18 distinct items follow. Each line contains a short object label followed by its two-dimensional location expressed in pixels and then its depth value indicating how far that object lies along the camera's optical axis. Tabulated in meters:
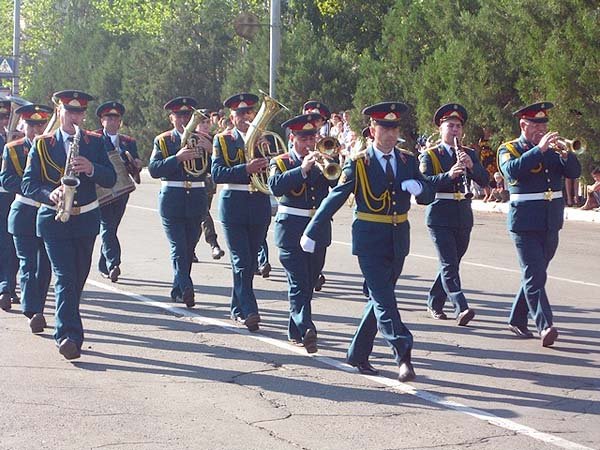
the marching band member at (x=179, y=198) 11.86
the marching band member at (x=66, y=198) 9.38
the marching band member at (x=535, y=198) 9.96
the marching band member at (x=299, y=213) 9.60
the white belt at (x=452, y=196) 11.14
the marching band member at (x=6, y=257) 11.91
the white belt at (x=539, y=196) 10.11
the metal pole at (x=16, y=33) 45.84
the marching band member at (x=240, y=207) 10.61
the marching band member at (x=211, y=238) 15.77
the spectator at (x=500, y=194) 24.17
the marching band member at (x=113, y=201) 13.71
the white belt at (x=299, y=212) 9.87
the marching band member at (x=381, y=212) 8.57
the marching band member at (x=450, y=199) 11.05
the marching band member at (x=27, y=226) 10.73
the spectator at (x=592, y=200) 22.08
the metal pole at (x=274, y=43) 29.00
